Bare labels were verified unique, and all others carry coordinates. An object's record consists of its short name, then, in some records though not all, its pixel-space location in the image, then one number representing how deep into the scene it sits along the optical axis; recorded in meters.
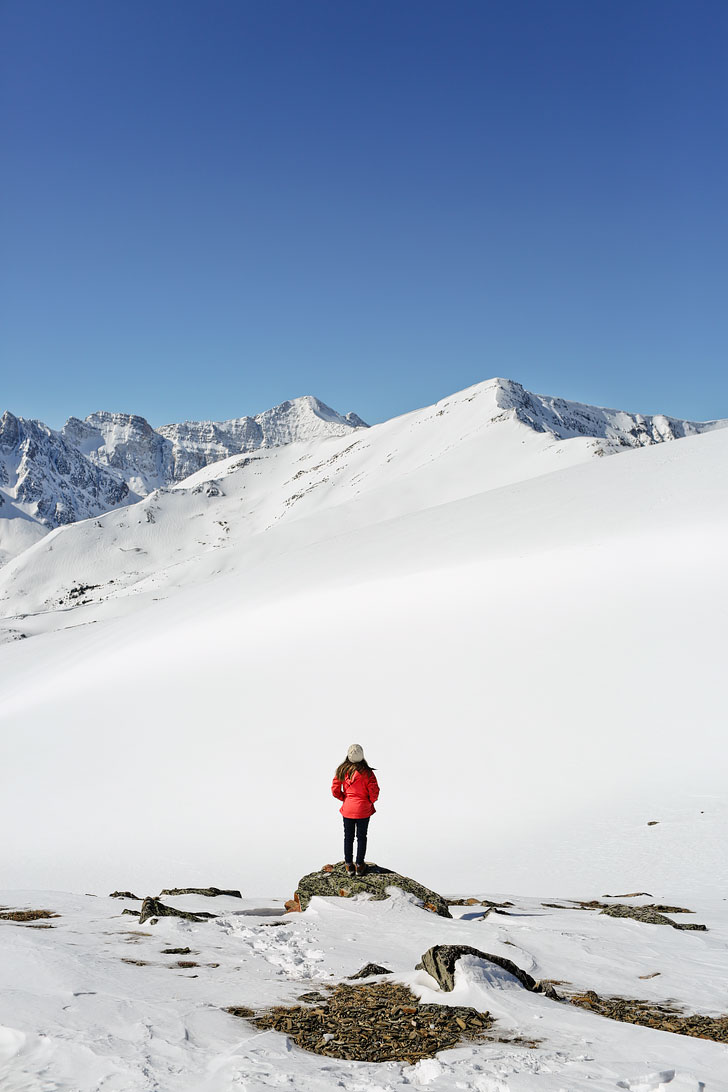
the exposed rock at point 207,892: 8.69
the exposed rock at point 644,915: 7.18
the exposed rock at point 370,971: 5.28
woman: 8.35
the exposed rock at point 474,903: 8.37
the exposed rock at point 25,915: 7.21
